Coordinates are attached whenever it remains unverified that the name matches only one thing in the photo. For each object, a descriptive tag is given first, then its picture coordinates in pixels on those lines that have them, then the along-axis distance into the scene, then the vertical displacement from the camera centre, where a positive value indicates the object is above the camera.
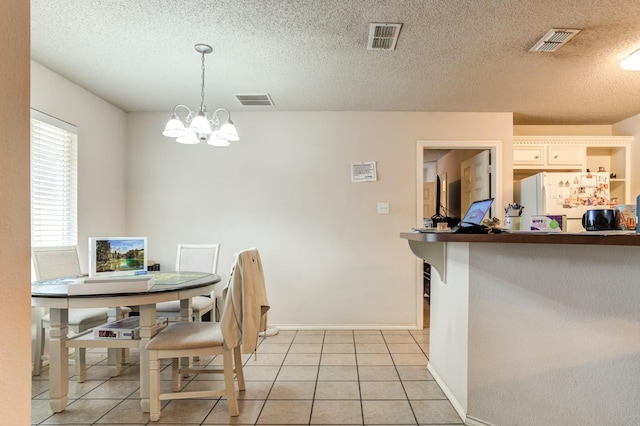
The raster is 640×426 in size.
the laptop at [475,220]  1.77 -0.04
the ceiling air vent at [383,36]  2.18 +1.14
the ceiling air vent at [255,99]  3.34 +1.11
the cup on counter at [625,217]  1.76 -0.02
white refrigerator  3.54 +0.20
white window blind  2.75 +0.26
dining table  1.91 -0.59
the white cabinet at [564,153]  3.84 +0.67
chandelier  2.33 +0.56
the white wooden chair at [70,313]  2.45 -0.73
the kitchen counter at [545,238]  1.33 -0.10
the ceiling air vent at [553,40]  2.19 +1.12
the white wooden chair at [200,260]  3.22 -0.44
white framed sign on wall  3.80 +0.45
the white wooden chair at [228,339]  1.97 -0.72
